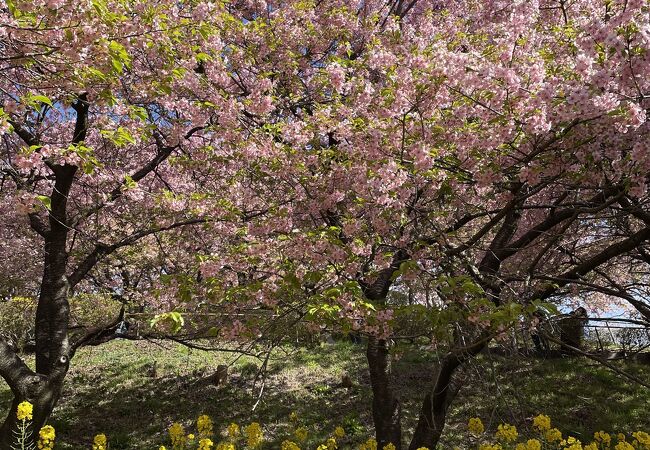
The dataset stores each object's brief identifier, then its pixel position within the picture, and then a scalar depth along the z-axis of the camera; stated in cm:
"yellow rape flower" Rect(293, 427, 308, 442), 554
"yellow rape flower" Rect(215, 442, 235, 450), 451
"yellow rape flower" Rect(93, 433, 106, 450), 451
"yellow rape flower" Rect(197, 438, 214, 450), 423
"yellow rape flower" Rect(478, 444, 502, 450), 420
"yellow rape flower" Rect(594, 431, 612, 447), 559
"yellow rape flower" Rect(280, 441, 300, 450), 486
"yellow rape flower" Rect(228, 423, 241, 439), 511
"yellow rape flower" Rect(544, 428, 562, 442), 524
